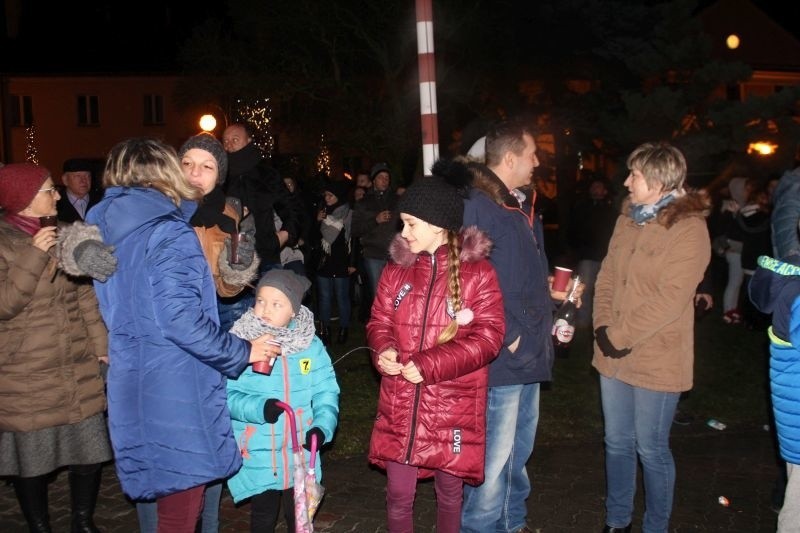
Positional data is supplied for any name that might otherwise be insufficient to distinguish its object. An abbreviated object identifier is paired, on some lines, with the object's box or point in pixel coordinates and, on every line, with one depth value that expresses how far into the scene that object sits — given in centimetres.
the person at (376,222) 974
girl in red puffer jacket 364
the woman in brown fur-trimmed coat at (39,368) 418
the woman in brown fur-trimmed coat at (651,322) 411
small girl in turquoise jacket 378
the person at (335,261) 1003
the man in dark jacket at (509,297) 410
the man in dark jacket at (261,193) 565
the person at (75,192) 734
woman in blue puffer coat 319
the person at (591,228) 933
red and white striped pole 551
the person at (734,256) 1146
